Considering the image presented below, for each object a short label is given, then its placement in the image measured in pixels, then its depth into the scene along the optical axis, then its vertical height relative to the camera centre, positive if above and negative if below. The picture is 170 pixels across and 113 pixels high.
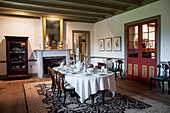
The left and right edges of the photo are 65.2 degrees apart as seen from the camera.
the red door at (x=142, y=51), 4.84 +0.10
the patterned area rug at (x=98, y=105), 2.91 -1.23
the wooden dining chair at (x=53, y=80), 3.64 -0.77
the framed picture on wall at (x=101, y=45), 7.56 +0.50
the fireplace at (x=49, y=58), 6.55 -0.21
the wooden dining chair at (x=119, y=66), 5.75 -0.58
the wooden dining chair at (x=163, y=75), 3.98 -0.73
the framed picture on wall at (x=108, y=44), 6.90 +0.51
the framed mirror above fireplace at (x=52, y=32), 6.74 +1.14
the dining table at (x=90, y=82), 2.97 -0.65
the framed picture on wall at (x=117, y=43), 6.30 +0.50
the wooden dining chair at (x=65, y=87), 3.23 -0.83
